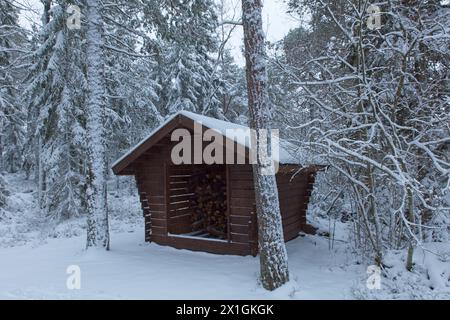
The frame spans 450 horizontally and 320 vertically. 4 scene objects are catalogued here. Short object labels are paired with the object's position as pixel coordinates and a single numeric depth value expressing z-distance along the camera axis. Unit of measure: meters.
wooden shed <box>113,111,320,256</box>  8.10
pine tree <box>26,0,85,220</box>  13.05
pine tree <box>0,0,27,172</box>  13.95
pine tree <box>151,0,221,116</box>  20.34
